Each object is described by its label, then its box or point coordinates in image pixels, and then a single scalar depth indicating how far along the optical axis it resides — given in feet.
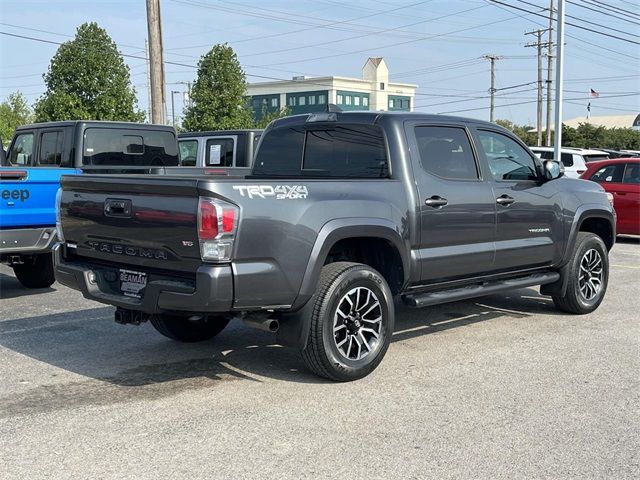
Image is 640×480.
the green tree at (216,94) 94.07
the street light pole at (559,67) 71.41
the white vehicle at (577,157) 67.40
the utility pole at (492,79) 215.51
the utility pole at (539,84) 176.26
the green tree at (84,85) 72.49
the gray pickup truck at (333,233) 15.78
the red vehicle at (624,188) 46.70
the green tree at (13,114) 120.26
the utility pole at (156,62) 56.65
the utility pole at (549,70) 163.66
